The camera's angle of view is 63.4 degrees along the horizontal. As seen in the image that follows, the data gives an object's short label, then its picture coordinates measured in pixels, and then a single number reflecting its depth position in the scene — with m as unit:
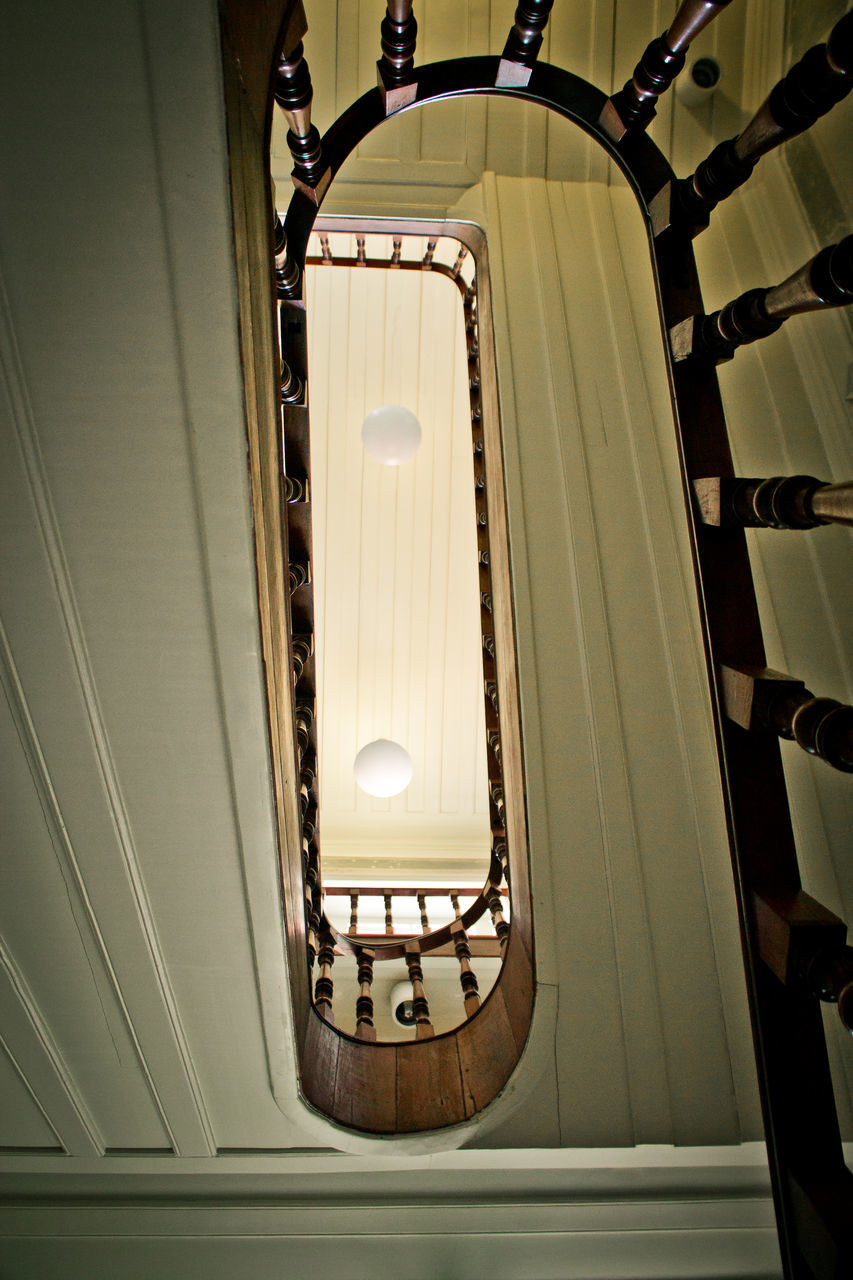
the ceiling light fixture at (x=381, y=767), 3.47
